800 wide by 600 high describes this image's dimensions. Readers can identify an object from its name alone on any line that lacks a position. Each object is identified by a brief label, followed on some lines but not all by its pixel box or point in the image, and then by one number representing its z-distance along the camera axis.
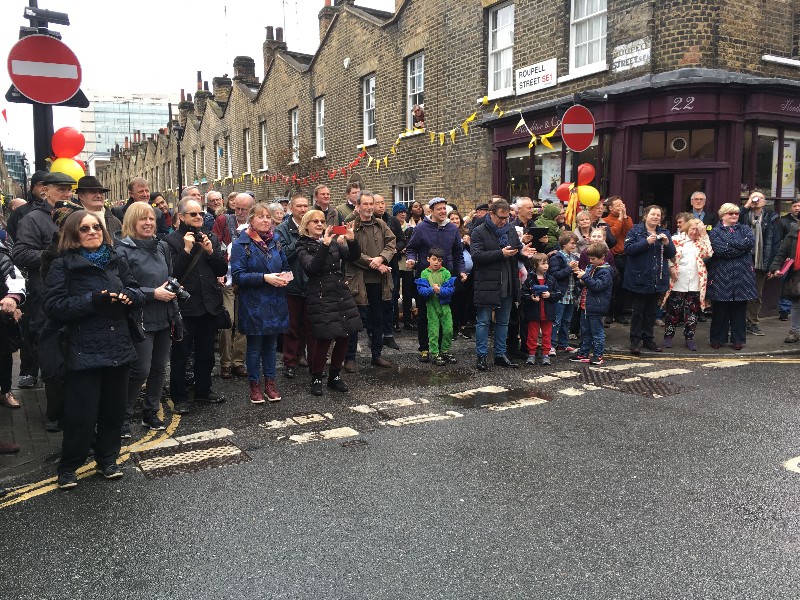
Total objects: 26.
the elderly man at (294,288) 7.74
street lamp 29.22
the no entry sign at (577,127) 10.64
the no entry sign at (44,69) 6.26
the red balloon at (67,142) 8.00
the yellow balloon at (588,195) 10.81
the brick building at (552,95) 11.38
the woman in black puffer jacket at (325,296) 6.90
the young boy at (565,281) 8.60
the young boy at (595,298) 8.39
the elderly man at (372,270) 8.20
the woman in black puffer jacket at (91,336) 4.52
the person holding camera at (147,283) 5.52
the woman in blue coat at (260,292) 6.49
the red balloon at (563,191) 11.92
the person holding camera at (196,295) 6.25
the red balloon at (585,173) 11.88
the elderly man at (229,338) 7.94
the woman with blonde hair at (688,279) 9.28
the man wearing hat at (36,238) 6.12
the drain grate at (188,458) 4.91
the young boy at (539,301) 8.40
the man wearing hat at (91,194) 5.92
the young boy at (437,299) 8.30
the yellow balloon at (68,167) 7.40
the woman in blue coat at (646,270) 8.93
